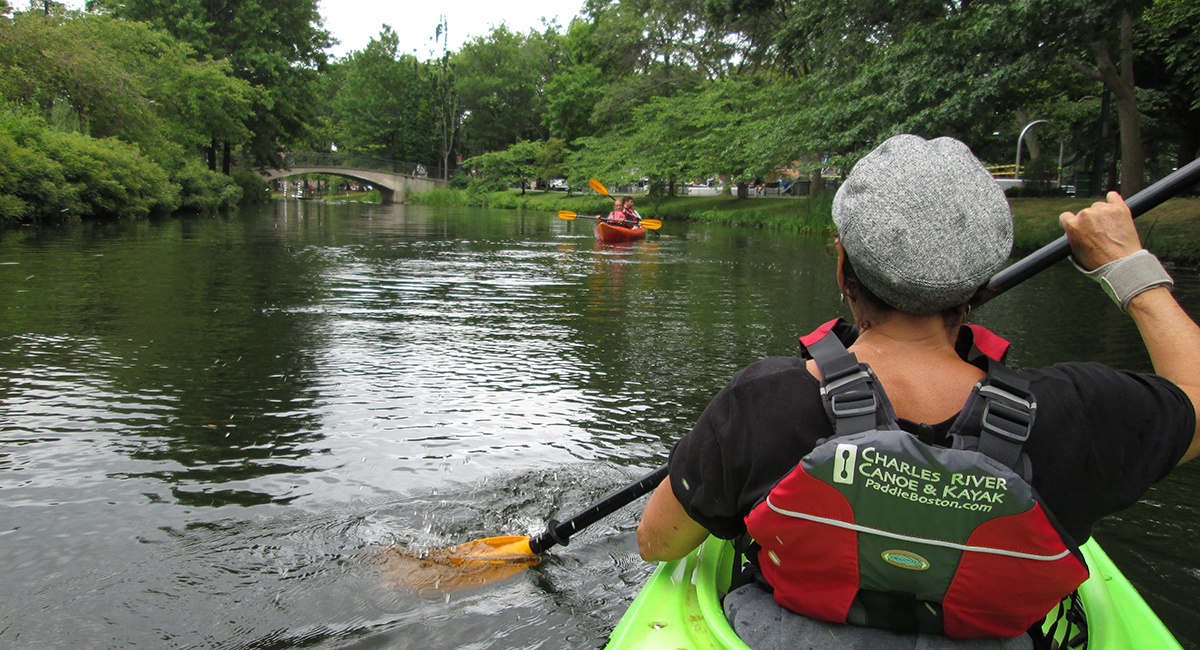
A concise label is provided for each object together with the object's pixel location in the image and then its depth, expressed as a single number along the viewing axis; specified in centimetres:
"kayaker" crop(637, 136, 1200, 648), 134
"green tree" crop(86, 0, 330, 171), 3859
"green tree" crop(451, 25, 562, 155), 7306
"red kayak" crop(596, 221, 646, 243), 2067
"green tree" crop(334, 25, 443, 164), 7738
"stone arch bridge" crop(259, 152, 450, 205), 6041
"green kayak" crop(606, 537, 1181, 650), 180
